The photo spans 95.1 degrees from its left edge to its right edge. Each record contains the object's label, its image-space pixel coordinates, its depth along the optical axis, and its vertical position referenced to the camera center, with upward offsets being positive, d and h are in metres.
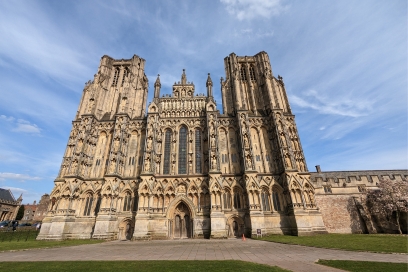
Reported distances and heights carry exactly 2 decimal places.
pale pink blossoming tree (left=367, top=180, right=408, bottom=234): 30.42 +1.06
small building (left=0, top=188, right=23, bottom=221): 61.71 +4.51
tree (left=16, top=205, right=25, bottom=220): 66.88 +1.85
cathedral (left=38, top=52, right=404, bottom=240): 26.67 +6.86
